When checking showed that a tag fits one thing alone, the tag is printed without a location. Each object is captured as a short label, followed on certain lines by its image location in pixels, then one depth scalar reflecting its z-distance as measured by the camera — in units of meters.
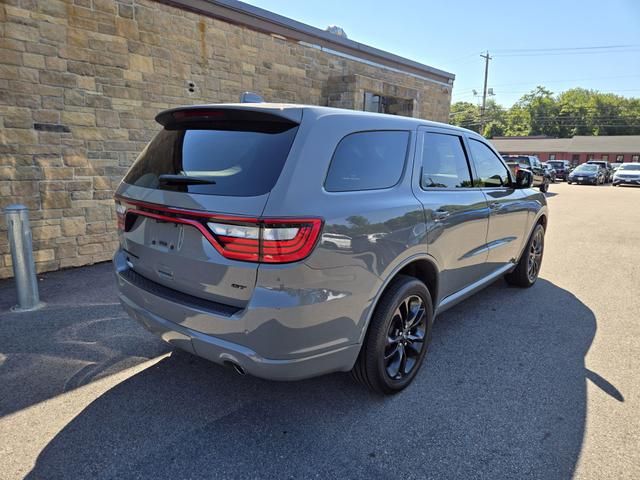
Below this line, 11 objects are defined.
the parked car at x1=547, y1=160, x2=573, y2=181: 32.53
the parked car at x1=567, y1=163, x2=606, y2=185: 28.80
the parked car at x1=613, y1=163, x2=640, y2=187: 28.16
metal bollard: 4.20
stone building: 5.30
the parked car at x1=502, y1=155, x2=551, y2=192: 23.43
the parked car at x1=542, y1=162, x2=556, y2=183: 29.85
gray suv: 2.12
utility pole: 46.60
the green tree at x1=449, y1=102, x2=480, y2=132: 97.94
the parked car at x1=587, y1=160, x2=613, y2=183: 31.78
